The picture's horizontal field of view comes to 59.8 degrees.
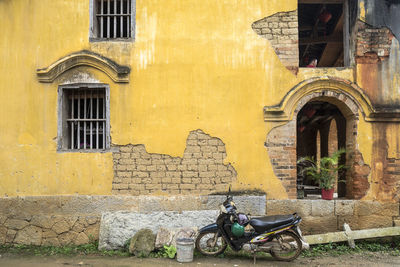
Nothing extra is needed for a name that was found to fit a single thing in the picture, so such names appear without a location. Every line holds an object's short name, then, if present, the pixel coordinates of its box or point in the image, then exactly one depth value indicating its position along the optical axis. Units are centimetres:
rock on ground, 645
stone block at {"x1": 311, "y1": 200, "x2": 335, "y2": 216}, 696
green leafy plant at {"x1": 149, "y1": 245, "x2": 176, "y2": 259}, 635
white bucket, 610
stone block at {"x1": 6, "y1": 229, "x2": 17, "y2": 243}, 712
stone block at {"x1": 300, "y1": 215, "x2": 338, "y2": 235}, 695
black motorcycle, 588
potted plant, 700
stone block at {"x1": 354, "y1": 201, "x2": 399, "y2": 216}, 694
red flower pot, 704
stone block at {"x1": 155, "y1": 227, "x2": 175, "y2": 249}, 655
